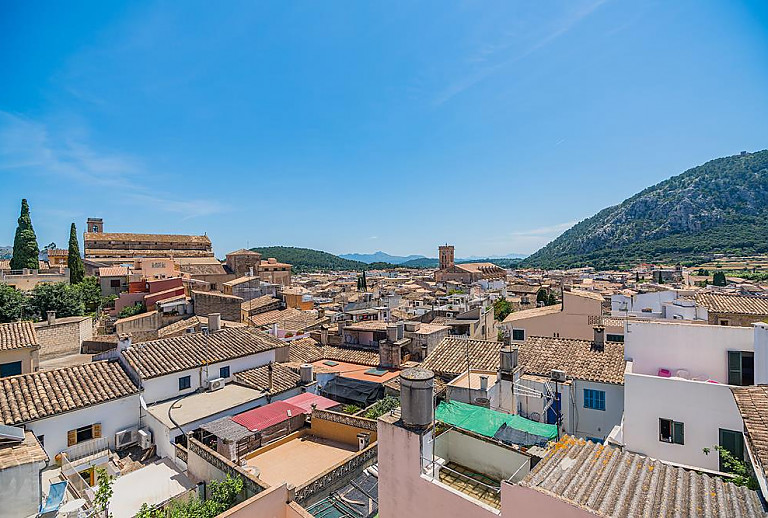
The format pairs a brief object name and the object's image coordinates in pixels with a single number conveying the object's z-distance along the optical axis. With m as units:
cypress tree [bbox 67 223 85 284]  38.94
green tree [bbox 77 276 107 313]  33.31
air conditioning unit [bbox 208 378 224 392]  14.06
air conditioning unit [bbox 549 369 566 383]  12.68
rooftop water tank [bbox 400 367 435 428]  5.47
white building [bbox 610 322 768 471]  8.96
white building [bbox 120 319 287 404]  13.09
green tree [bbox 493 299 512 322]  42.69
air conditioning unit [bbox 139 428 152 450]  11.63
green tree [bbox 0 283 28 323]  24.52
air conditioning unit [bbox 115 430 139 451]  11.62
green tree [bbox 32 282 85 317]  26.67
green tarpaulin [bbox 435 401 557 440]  7.78
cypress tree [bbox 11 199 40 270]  42.66
